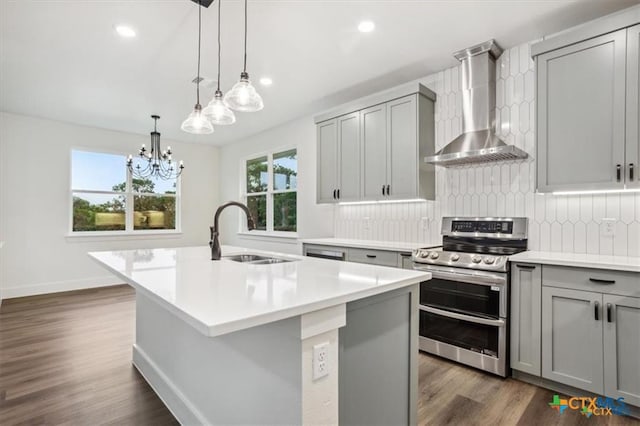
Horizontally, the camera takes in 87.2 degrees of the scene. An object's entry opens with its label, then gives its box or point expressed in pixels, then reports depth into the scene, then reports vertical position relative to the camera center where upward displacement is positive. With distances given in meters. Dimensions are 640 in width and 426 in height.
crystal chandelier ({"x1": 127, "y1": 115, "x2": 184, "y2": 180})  4.68 +0.80
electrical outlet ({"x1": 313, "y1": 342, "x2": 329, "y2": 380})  1.16 -0.51
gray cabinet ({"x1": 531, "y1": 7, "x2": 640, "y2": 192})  2.18 +0.77
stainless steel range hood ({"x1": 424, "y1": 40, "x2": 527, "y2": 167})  2.90 +0.97
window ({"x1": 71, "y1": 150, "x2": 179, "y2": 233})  5.47 +0.27
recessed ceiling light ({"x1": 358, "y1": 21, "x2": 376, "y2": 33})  2.57 +1.46
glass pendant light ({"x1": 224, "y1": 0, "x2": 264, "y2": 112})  1.98 +0.70
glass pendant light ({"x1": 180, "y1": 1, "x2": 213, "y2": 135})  2.36 +0.64
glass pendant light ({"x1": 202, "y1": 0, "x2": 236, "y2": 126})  2.16 +0.67
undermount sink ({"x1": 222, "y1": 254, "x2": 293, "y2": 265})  2.32 -0.33
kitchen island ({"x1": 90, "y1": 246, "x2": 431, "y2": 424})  1.14 -0.52
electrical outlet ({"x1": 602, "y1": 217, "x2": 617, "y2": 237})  2.47 -0.08
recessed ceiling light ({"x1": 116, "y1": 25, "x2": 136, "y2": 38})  2.62 +1.45
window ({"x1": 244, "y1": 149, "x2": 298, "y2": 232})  5.36 +0.41
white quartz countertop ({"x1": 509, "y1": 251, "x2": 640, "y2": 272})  2.01 -0.30
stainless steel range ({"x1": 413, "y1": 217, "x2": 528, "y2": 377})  2.49 -0.63
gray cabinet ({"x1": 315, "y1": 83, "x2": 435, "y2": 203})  3.33 +0.73
